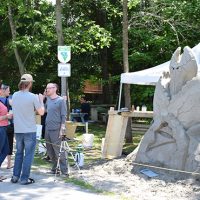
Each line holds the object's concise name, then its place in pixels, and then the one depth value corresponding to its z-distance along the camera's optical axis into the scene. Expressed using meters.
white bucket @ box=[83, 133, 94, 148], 12.80
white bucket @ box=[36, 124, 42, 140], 12.43
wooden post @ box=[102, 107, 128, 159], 11.74
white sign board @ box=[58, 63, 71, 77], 11.98
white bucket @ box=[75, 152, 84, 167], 10.21
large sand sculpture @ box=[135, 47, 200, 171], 8.94
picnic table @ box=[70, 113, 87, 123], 19.16
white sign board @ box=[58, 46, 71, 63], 12.19
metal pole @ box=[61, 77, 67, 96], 13.84
